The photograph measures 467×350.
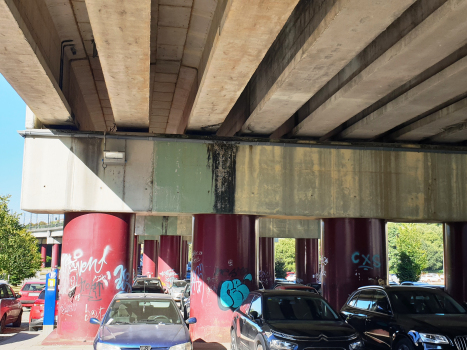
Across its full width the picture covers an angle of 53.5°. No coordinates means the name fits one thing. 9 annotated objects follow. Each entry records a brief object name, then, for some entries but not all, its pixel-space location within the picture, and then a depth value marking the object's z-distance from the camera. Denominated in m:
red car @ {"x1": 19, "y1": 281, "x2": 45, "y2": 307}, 21.53
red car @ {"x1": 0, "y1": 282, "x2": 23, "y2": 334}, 14.56
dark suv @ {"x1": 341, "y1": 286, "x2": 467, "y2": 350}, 8.35
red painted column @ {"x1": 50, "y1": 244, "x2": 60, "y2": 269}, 81.06
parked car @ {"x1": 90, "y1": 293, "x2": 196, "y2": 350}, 7.70
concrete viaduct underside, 9.36
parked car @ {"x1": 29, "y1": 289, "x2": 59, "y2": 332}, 15.20
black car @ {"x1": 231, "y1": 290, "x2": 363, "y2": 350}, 7.79
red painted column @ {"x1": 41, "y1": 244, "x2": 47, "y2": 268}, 85.97
